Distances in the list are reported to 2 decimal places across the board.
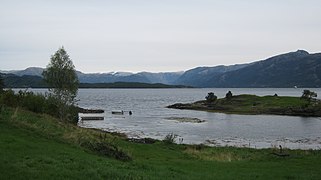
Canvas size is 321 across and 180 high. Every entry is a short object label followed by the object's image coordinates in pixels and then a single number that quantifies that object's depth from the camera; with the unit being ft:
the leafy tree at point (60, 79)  237.86
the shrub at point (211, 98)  549.79
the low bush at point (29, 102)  165.99
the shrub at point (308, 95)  482.28
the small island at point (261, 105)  437.99
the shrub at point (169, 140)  161.12
